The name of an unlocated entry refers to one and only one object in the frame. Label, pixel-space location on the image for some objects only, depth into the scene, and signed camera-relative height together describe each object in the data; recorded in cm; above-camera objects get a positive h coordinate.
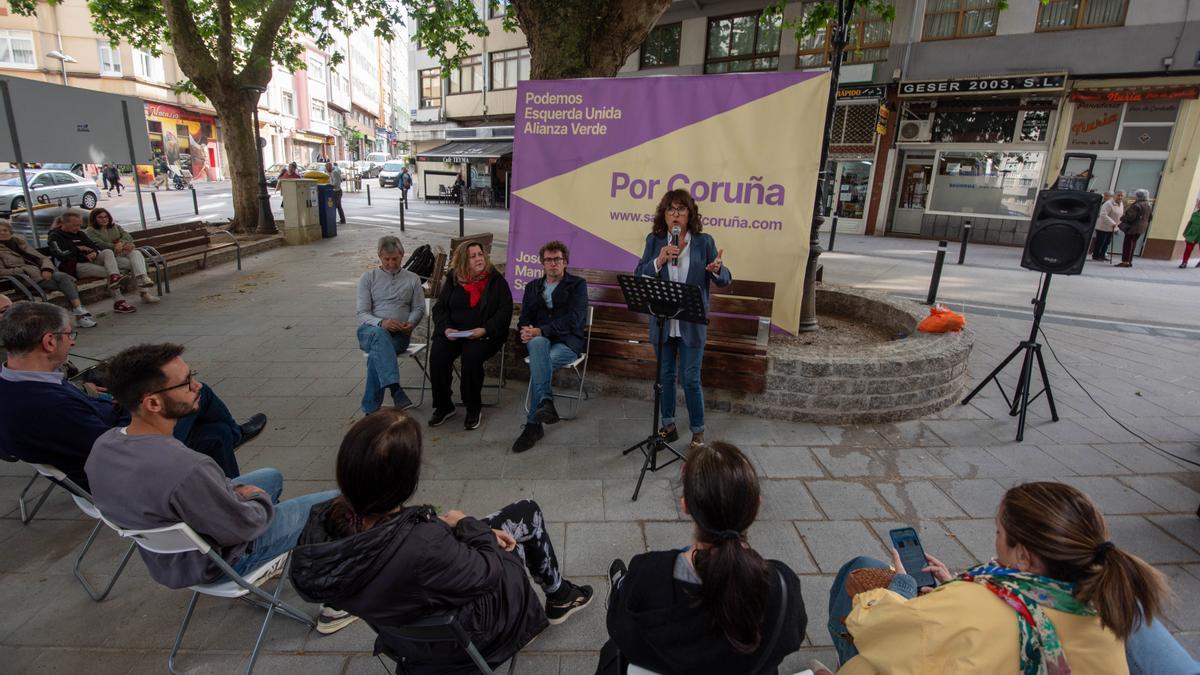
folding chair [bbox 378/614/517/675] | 166 -124
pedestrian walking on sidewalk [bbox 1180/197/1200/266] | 1289 -22
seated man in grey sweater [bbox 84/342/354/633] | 194 -100
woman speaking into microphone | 397 -46
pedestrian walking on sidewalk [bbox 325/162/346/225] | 1641 -13
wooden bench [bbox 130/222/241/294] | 834 -110
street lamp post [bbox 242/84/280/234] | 1291 -66
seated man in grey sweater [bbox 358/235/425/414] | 453 -106
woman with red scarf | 445 -104
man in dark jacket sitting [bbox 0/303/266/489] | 251 -99
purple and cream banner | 540 +30
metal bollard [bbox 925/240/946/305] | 795 -90
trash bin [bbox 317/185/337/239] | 1419 -72
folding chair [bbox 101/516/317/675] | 191 -146
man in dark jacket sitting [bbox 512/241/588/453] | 444 -96
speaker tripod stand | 440 -118
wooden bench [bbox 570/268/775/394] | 460 -111
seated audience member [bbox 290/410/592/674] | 156 -103
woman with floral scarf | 131 -89
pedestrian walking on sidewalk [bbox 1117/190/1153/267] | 1312 -4
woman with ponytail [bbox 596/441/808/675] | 142 -99
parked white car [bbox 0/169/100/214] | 1564 -67
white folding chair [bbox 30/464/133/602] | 252 -142
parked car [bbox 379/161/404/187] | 3738 +33
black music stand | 335 -60
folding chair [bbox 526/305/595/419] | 466 -150
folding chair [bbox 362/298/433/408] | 483 -136
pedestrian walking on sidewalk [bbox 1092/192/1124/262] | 1342 -3
